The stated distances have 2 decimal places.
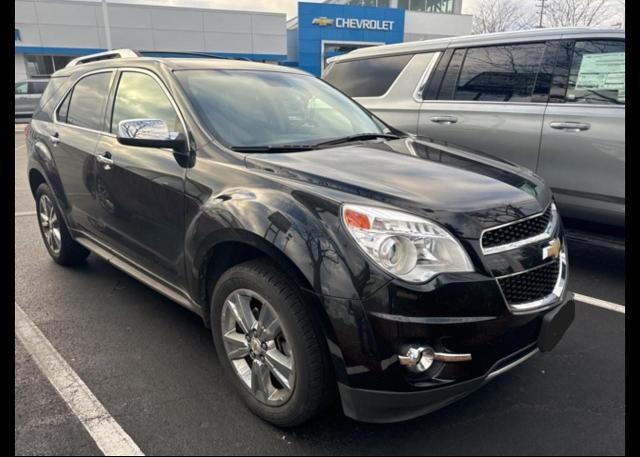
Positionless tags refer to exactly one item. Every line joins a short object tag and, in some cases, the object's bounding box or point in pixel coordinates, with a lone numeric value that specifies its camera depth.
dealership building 27.80
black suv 2.00
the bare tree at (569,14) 35.00
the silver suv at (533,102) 4.01
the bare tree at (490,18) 47.59
